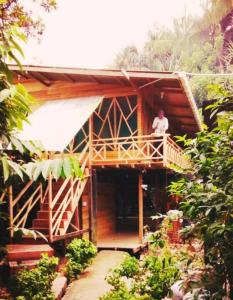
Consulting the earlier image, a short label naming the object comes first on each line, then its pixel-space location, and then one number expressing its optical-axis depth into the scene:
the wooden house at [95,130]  9.97
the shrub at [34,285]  6.20
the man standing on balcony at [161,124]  11.78
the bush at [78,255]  8.57
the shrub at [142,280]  5.60
